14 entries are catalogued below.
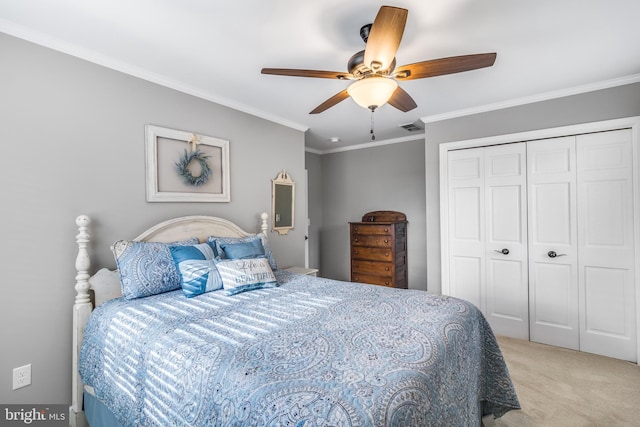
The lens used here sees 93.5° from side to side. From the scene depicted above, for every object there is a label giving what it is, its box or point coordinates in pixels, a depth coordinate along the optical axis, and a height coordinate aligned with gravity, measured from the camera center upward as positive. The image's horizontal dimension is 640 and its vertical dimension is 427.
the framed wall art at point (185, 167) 2.52 +0.44
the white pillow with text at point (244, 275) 2.19 -0.46
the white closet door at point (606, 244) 2.72 -0.31
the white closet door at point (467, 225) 3.44 -0.15
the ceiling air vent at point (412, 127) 4.04 +1.19
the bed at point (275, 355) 0.99 -0.58
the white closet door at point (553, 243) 2.95 -0.32
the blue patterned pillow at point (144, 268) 2.02 -0.37
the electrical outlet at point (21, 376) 1.85 -0.99
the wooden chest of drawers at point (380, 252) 4.30 -0.58
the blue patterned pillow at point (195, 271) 2.09 -0.40
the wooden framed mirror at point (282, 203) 3.72 +0.14
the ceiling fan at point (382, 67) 1.50 +0.86
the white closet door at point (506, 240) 3.20 -0.30
